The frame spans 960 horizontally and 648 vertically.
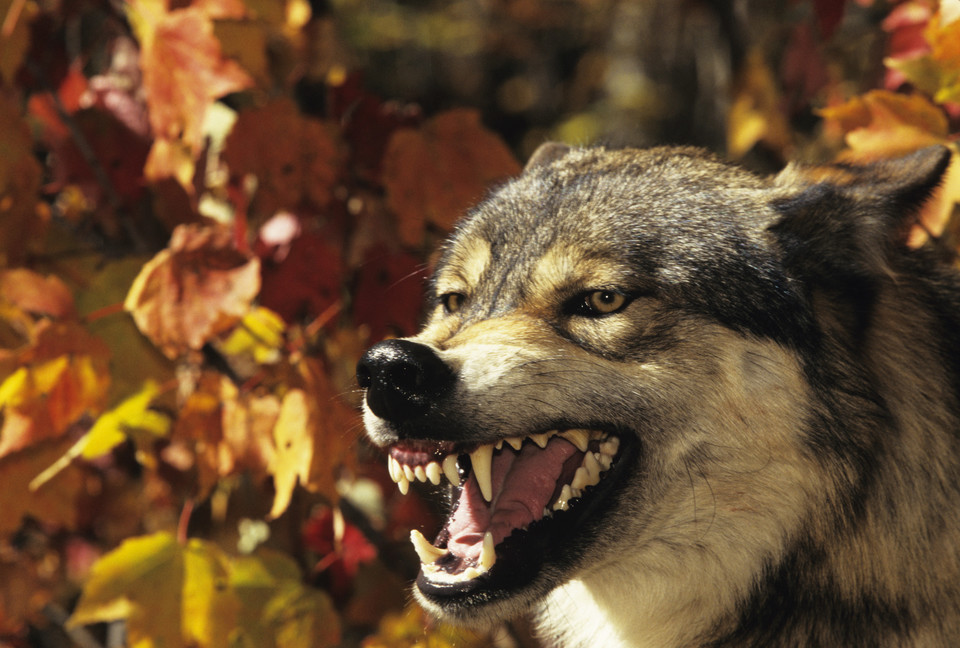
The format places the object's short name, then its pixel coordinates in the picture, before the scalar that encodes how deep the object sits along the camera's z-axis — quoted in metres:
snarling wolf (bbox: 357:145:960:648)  4.60
